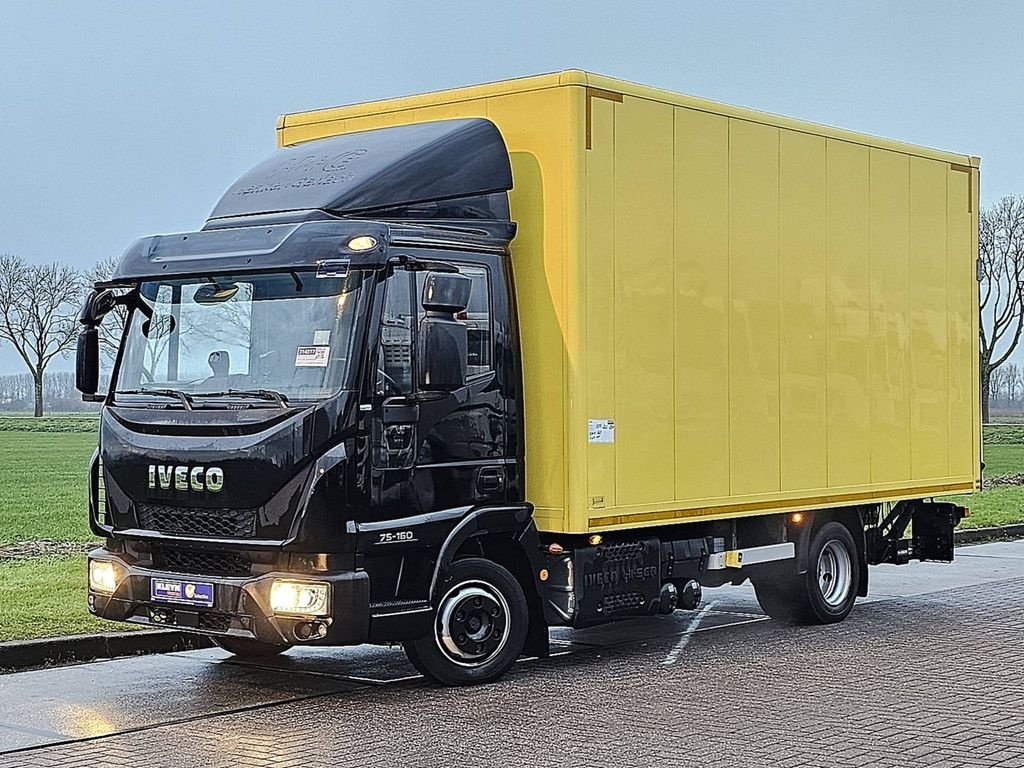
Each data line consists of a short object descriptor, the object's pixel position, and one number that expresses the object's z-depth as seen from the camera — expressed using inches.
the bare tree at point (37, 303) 3299.7
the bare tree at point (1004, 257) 3080.7
